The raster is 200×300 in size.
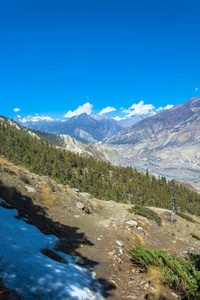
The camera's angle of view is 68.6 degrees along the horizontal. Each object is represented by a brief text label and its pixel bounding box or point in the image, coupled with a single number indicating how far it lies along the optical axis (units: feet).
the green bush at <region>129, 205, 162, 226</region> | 66.28
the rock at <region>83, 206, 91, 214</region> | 56.14
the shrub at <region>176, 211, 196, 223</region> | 121.08
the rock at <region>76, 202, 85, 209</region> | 55.44
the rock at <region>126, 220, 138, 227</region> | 49.13
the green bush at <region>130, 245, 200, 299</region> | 18.89
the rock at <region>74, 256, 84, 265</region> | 23.90
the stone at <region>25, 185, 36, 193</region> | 49.14
